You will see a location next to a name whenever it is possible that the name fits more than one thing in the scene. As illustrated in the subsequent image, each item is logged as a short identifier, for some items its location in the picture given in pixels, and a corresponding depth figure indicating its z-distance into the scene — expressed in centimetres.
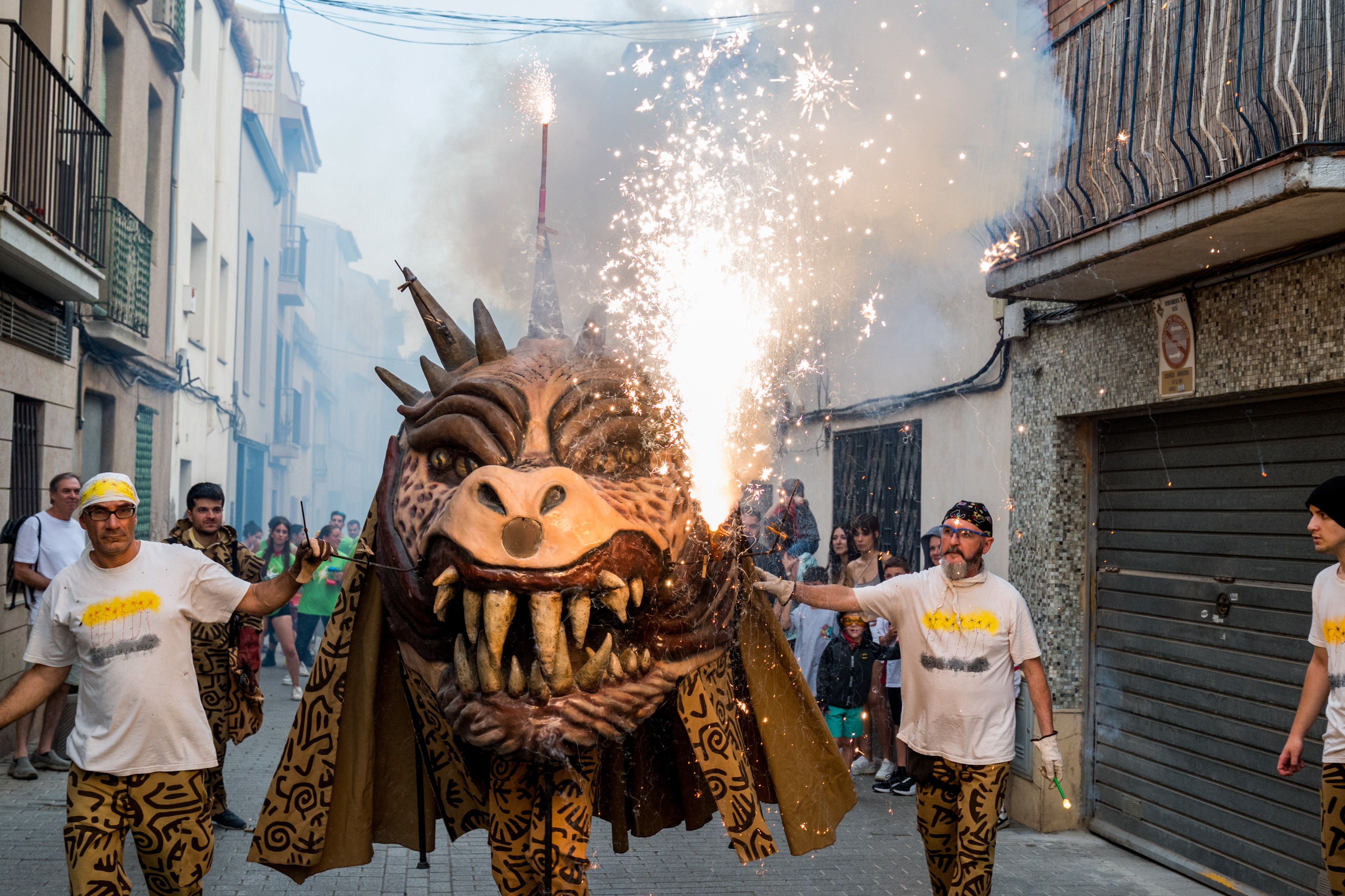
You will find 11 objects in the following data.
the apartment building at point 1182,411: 493
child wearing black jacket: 708
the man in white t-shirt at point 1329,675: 373
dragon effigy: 291
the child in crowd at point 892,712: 724
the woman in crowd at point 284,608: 1015
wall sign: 563
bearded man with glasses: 421
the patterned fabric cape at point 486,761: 367
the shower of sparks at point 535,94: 414
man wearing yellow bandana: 355
